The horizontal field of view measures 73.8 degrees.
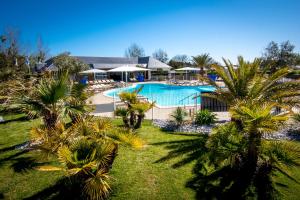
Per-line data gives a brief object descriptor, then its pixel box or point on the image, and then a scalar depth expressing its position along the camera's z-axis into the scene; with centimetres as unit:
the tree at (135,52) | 7988
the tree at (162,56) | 7888
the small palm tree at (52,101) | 575
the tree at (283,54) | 3669
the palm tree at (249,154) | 438
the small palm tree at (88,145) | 359
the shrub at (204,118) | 934
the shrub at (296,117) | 837
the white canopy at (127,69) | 2645
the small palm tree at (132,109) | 871
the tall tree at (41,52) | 3511
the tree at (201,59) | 3714
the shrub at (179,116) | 941
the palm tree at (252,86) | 674
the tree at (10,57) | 1492
